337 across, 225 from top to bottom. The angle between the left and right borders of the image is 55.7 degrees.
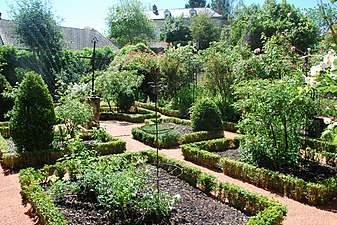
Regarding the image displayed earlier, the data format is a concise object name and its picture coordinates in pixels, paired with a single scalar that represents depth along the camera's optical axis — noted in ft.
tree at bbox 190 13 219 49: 123.24
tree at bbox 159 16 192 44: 125.29
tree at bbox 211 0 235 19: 178.40
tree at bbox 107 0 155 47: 130.62
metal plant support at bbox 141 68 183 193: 17.16
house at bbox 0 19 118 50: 74.64
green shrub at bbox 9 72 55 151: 23.89
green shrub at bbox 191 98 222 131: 31.71
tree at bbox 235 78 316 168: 21.04
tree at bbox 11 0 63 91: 61.21
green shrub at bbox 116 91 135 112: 47.51
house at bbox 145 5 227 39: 166.56
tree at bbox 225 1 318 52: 64.34
